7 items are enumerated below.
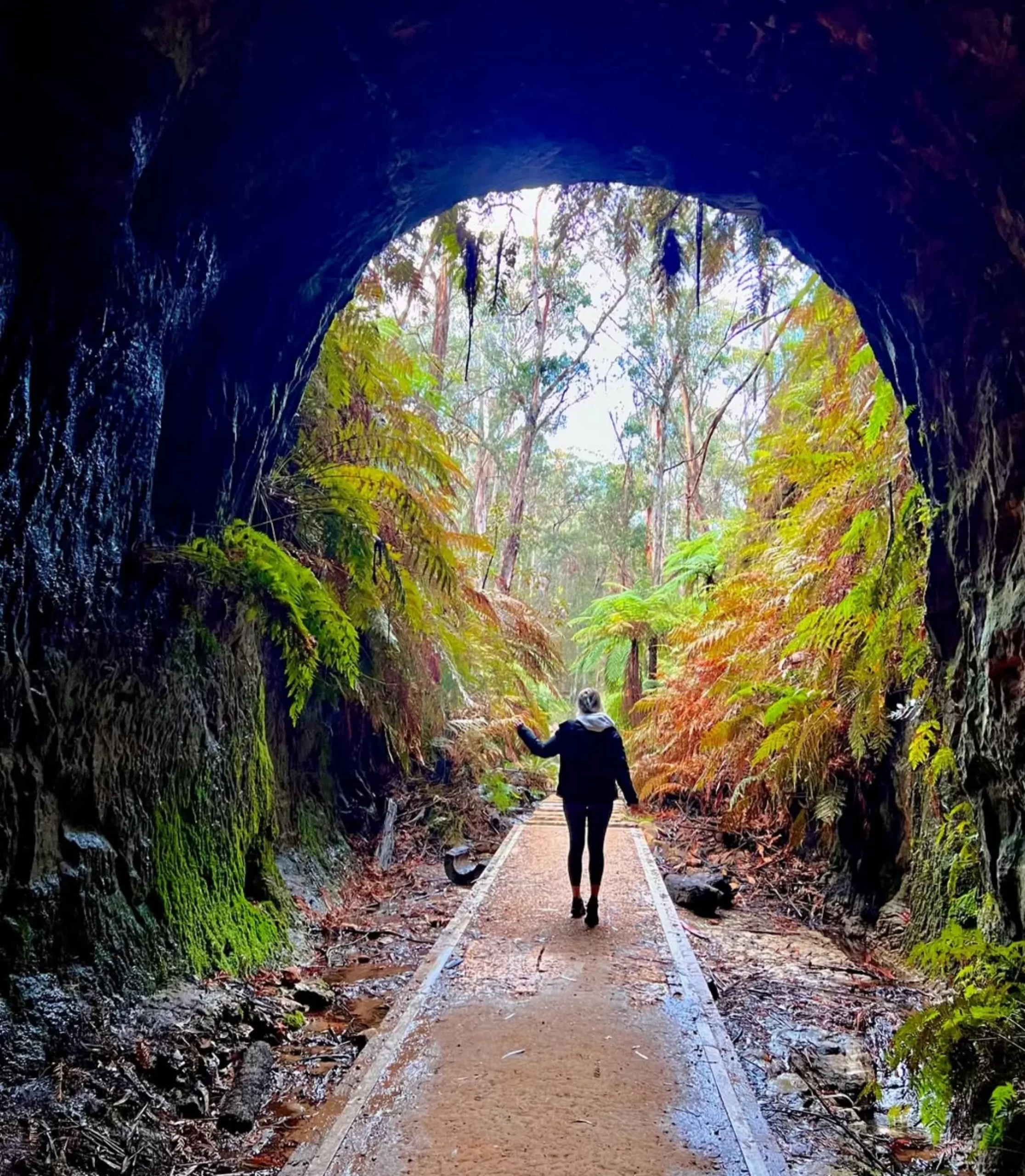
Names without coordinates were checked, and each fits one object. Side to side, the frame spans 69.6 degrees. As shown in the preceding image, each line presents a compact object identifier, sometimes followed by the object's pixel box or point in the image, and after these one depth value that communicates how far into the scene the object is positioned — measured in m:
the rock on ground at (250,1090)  3.22
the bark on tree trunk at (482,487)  24.58
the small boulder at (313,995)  4.53
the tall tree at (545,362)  15.59
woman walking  5.64
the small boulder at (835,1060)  3.96
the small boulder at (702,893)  6.93
